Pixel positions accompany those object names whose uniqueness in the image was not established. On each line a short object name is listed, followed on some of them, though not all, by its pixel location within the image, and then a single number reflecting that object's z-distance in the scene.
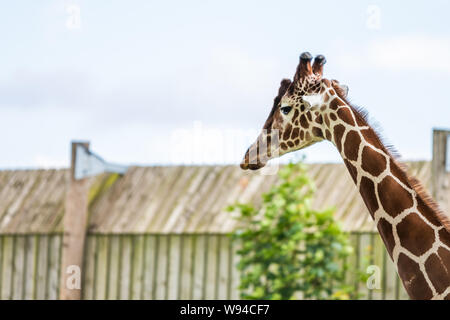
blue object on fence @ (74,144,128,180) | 15.61
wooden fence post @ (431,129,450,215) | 12.70
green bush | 13.16
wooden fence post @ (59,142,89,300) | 15.31
